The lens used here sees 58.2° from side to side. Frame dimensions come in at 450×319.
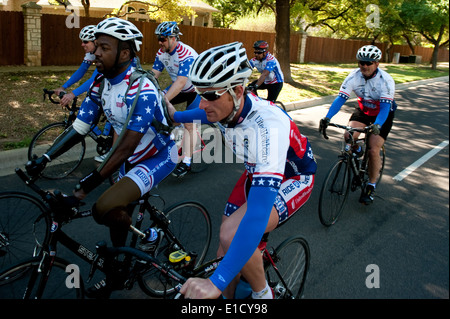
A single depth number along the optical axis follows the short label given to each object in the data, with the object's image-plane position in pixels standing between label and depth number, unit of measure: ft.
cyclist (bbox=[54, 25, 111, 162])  18.97
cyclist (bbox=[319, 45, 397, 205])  18.43
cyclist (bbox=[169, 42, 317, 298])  6.96
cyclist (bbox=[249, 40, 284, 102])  30.86
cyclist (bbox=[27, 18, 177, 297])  9.80
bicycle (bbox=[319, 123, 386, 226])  17.54
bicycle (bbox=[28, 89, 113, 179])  20.36
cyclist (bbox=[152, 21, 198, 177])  21.30
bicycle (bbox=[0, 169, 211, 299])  8.73
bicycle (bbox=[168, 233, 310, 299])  9.20
